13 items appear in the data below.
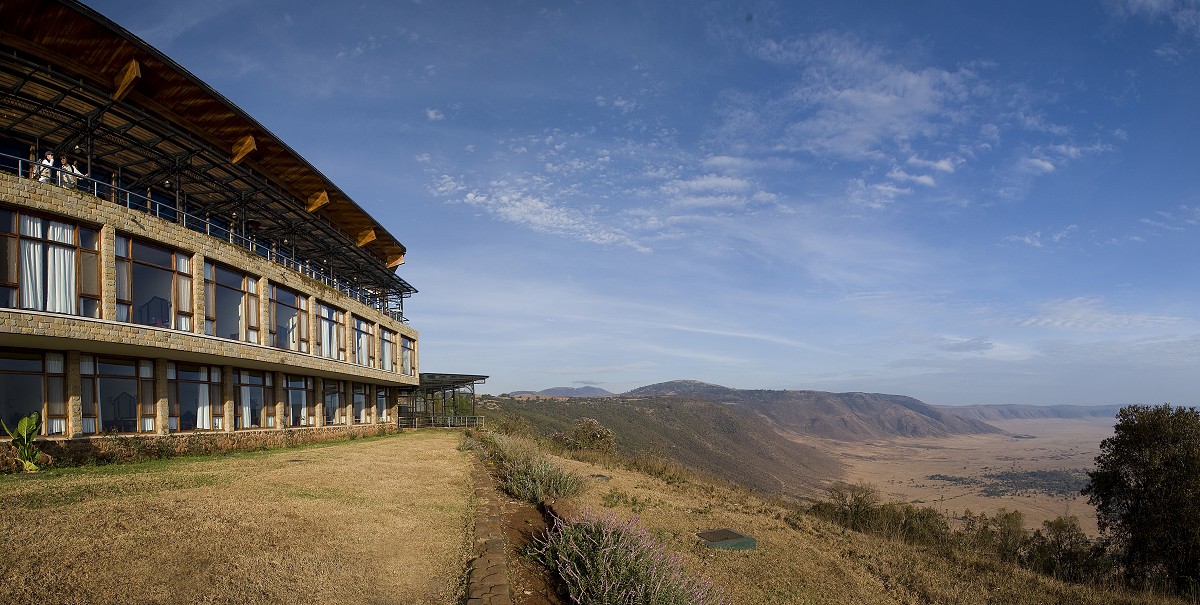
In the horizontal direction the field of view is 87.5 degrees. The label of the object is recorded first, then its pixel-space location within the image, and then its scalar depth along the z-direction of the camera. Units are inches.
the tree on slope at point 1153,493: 637.9
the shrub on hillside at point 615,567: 286.8
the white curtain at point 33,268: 603.5
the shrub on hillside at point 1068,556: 582.6
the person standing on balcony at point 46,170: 655.4
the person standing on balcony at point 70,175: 653.3
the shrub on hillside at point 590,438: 1471.6
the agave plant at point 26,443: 550.3
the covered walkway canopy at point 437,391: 1795.0
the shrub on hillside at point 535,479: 542.6
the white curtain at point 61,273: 621.6
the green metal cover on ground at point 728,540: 456.4
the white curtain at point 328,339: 1130.0
